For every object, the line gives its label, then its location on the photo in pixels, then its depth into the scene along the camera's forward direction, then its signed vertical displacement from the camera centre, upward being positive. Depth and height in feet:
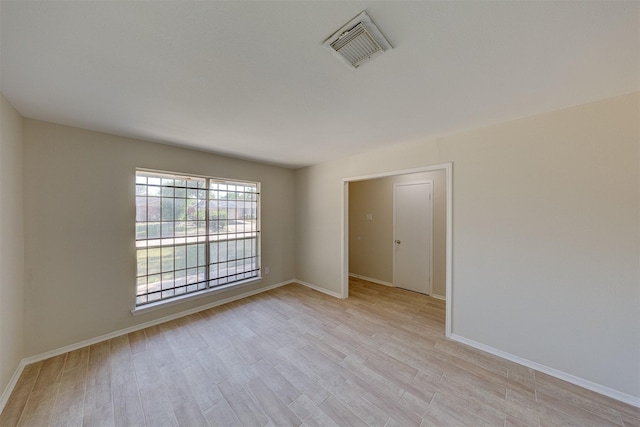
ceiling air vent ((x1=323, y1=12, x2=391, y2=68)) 3.52 +3.06
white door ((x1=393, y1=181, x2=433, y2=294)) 13.33 -1.42
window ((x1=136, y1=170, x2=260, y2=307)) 9.68 -1.11
